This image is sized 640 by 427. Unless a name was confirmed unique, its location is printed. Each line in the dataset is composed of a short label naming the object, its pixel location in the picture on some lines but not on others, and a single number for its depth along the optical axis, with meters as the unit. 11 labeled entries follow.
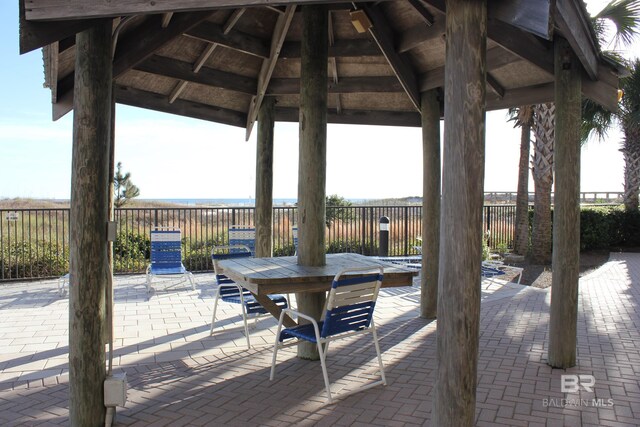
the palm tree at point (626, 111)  11.85
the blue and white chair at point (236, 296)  5.07
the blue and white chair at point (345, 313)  3.60
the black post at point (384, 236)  10.79
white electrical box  3.14
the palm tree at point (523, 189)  12.53
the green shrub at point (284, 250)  10.99
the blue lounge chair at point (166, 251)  7.75
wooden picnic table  3.77
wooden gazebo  2.74
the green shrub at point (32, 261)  9.02
